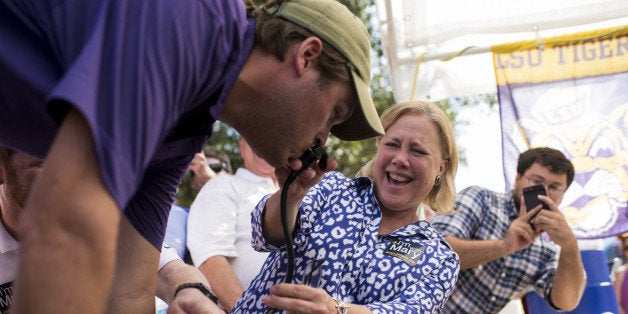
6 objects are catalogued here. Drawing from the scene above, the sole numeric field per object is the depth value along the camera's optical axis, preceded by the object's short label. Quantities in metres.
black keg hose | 1.81
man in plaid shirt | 3.46
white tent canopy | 4.06
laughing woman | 2.13
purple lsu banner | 4.12
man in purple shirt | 1.11
